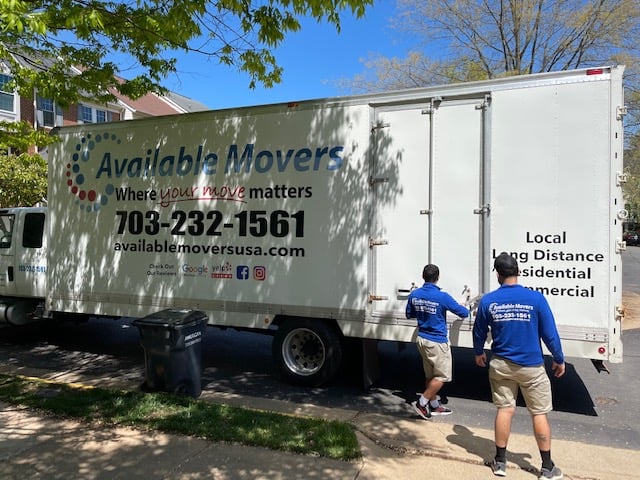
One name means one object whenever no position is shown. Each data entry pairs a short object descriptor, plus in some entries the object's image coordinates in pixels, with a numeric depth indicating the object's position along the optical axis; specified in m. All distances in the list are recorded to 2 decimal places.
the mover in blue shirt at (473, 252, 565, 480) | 3.79
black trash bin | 5.48
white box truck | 4.96
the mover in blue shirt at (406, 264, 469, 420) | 5.12
